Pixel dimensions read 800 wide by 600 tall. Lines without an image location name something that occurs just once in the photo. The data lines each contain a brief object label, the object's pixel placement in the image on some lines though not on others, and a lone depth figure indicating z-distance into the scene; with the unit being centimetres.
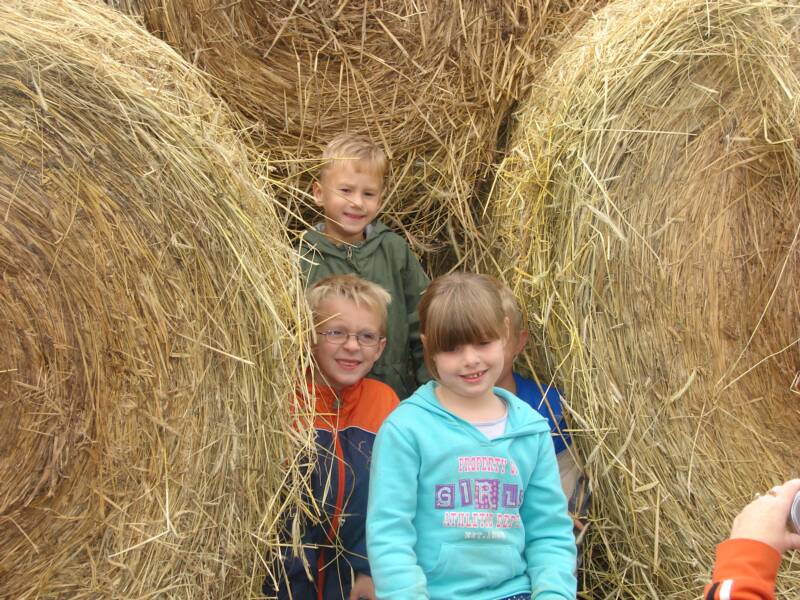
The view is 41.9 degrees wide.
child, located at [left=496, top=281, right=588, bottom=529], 277
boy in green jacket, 306
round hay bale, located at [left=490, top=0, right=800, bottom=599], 273
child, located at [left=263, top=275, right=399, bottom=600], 265
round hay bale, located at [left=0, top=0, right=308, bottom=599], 233
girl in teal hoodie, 232
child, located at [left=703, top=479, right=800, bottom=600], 155
